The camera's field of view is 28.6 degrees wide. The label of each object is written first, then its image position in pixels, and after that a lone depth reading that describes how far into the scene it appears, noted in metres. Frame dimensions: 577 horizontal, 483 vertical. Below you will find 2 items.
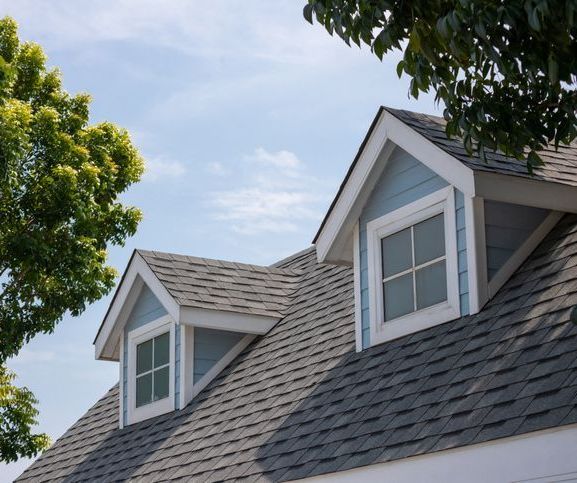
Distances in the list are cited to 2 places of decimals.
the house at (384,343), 7.86
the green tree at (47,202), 18.53
